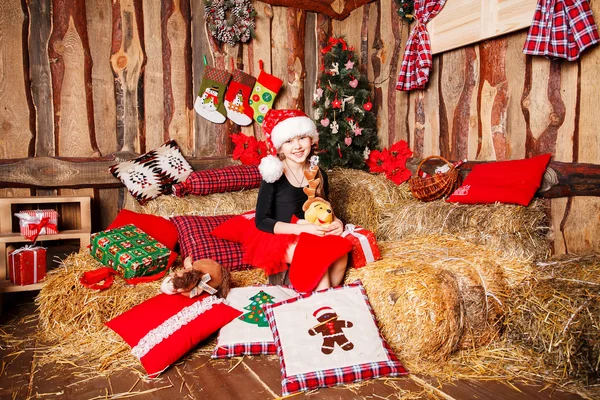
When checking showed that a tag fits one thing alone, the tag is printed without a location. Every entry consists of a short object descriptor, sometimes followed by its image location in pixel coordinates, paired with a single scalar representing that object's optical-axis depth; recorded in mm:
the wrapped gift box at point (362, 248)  2336
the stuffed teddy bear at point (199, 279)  2172
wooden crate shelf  2941
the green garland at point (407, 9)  3853
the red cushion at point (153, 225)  2910
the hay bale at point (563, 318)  1815
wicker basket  3189
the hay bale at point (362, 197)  3578
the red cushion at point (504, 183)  2654
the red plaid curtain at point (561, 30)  2516
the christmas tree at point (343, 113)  4156
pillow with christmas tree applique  2043
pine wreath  4066
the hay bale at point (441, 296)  1933
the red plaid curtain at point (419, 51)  3643
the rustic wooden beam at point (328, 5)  4414
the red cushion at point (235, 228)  2854
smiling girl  2295
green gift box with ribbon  2436
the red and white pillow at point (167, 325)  1924
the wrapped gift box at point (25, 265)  2854
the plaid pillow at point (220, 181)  3508
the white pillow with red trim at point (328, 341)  1771
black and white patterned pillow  3387
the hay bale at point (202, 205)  3355
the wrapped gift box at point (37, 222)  3000
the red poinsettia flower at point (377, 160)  4230
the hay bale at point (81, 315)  2109
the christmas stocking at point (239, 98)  4223
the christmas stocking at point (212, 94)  4098
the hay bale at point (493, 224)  2510
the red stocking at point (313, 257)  2145
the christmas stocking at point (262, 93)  4355
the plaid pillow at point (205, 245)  2844
